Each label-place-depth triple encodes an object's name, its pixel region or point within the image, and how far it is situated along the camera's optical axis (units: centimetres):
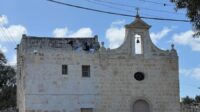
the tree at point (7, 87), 5778
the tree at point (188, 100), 8822
